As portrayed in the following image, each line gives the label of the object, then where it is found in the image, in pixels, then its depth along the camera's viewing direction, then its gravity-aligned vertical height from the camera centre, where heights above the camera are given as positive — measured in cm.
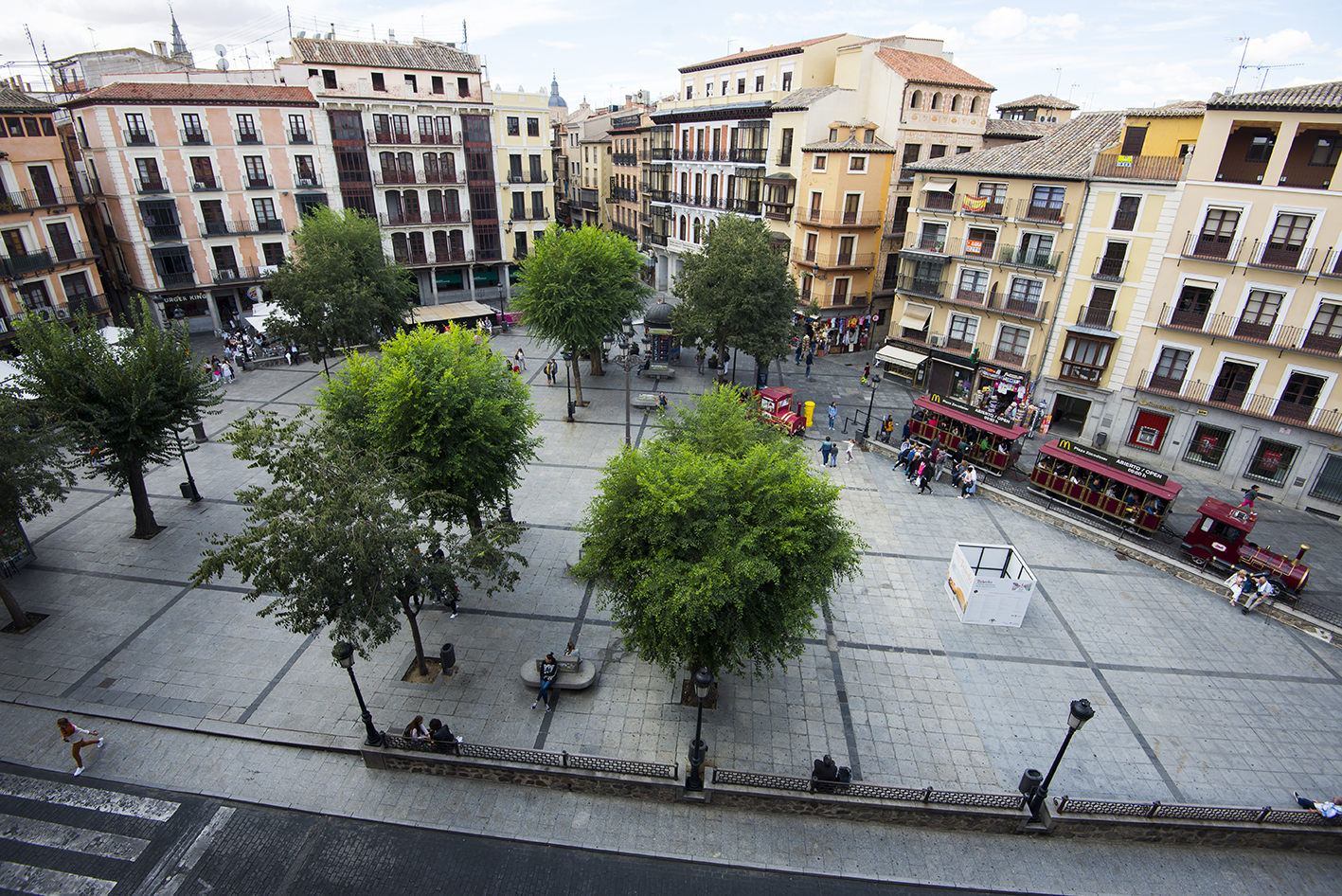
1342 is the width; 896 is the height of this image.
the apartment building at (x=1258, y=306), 2289 -360
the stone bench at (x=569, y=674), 1476 -1097
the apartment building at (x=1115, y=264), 2608 -249
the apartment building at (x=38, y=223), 3098 -265
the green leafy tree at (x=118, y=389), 1794 -610
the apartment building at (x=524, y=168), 4644 +129
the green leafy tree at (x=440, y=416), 1538 -567
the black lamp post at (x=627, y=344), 2923 -803
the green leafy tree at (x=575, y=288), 3030 -469
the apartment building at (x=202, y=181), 3662 -36
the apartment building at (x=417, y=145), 4078 +238
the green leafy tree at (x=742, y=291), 3138 -474
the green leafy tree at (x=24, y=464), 1532 -705
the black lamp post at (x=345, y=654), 1150 -825
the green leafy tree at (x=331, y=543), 1215 -680
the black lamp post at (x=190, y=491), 2247 -1072
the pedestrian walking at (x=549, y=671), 1435 -1045
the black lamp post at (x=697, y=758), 1183 -1059
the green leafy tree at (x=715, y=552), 1155 -660
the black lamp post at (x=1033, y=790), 1190 -1067
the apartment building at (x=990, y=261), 3000 -295
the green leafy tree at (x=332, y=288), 3045 -515
